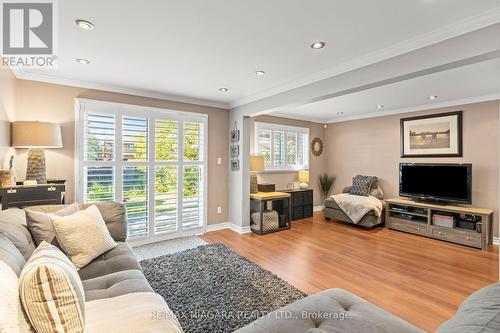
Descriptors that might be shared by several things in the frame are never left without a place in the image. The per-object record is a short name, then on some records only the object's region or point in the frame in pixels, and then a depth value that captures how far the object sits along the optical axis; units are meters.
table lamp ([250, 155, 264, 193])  4.67
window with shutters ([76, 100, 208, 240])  3.46
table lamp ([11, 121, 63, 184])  2.65
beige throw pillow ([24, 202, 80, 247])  1.82
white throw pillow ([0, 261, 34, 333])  0.84
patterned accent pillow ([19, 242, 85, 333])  0.95
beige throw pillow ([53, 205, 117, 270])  1.87
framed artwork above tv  4.36
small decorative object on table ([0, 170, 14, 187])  2.33
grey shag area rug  2.03
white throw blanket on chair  4.67
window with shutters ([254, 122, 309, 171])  5.39
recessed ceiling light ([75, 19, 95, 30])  1.97
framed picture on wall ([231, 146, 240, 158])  4.53
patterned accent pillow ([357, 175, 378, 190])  5.38
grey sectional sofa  0.89
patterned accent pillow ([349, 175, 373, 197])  5.27
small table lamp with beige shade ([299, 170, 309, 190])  5.70
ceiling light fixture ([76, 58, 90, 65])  2.71
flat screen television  4.05
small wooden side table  4.43
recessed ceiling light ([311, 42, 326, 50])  2.33
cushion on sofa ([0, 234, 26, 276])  1.20
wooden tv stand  3.72
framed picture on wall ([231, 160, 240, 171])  4.53
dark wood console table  2.24
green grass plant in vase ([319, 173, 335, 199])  6.36
